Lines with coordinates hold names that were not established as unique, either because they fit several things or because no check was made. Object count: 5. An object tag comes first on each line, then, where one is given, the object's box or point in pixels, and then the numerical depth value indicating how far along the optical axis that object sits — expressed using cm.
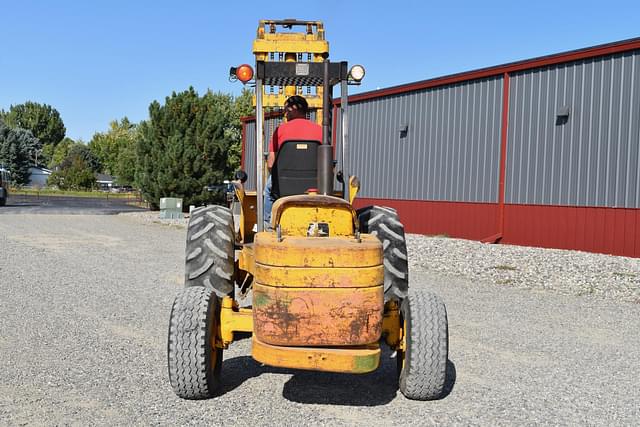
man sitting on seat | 580
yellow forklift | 443
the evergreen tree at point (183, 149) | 3306
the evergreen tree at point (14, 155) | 9044
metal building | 1552
